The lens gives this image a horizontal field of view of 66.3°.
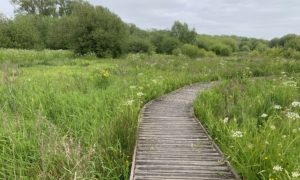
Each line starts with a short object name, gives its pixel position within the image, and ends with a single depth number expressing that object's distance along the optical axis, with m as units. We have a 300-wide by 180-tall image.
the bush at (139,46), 25.95
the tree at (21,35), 22.00
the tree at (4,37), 21.67
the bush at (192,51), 26.56
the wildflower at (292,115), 3.30
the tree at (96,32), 18.53
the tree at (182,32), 36.33
